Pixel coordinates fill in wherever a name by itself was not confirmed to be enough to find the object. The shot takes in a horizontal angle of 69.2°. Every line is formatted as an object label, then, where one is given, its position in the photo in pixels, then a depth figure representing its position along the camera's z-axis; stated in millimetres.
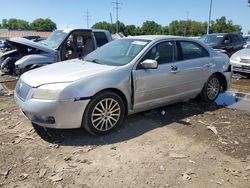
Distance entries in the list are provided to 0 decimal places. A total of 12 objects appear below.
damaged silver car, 2666
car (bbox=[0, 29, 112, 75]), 5628
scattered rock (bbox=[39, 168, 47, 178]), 2247
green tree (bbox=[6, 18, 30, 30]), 71243
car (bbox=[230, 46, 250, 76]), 6158
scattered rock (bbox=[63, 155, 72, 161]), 2472
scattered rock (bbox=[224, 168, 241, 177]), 2262
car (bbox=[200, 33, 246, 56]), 8938
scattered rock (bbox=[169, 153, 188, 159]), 2519
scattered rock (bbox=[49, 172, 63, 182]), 2193
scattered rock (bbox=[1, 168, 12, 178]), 2252
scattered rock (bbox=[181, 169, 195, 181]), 2199
